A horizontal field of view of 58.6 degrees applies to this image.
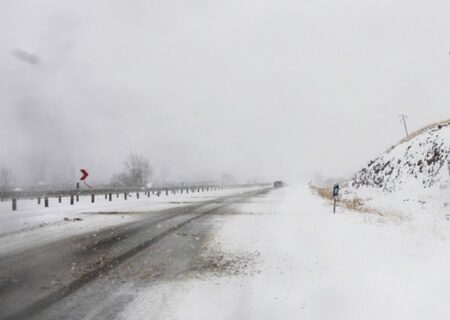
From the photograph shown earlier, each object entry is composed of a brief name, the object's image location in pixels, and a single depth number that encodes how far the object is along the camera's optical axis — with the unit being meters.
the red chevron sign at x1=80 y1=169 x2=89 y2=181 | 27.44
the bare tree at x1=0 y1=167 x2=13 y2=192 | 82.81
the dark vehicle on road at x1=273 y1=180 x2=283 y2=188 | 85.83
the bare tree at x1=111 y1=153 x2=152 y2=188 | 77.23
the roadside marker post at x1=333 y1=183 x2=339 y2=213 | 18.20
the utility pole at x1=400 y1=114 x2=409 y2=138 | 57.67
